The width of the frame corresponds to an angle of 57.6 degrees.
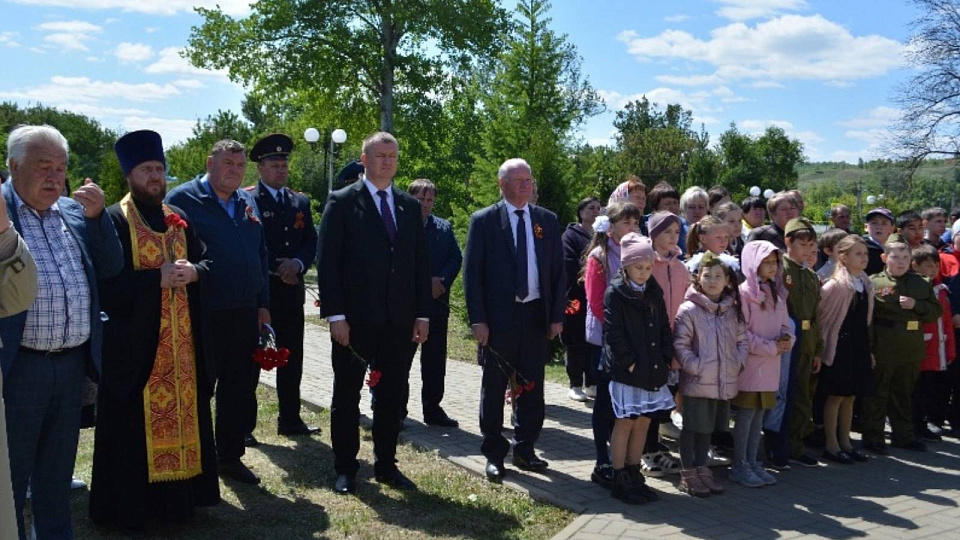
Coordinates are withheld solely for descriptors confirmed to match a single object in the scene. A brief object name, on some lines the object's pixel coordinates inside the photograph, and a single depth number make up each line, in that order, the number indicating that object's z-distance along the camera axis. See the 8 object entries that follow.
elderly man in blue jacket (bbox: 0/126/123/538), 4.14
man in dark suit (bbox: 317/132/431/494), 5.89
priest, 4.97
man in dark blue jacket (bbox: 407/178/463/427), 8.02
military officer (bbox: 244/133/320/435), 7.33
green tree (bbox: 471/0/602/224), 12.43
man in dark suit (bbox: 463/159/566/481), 6.28
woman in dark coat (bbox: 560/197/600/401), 8.69
